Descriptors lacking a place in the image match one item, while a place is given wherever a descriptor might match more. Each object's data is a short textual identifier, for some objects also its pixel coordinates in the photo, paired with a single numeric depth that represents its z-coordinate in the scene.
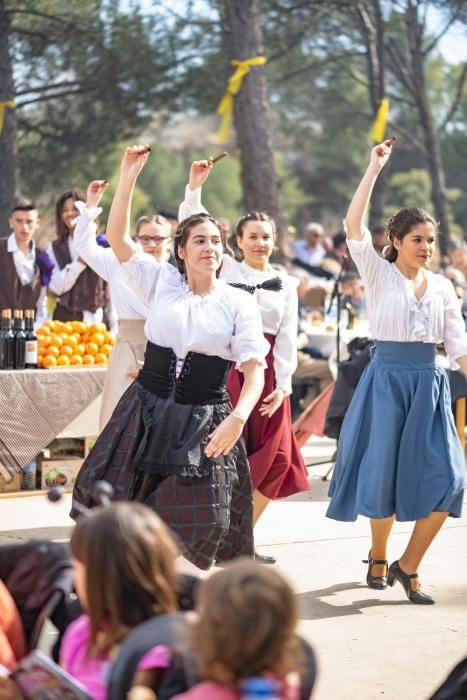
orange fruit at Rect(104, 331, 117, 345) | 13.48
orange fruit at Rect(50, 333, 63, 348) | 12.90
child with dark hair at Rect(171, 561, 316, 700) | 3.85
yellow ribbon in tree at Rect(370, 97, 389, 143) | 22.51
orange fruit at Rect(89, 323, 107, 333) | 13.50
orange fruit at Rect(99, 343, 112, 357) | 13.38
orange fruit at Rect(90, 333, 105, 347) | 13.35
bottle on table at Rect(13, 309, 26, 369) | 12.42
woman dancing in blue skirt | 8.86
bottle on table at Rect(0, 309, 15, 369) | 12.41
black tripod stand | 14.81
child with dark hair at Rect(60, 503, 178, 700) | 4.34
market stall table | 12.33
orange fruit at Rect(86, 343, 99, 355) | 13.20
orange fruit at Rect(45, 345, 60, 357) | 12.77
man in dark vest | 14.48
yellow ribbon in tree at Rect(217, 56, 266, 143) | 22.03
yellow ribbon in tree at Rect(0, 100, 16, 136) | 22.31
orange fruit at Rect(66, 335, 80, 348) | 13.05
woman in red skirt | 9.91
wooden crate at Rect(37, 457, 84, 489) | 13.00
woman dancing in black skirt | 7.75
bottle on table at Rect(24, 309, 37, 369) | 12.47
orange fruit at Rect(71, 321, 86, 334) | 13.39
